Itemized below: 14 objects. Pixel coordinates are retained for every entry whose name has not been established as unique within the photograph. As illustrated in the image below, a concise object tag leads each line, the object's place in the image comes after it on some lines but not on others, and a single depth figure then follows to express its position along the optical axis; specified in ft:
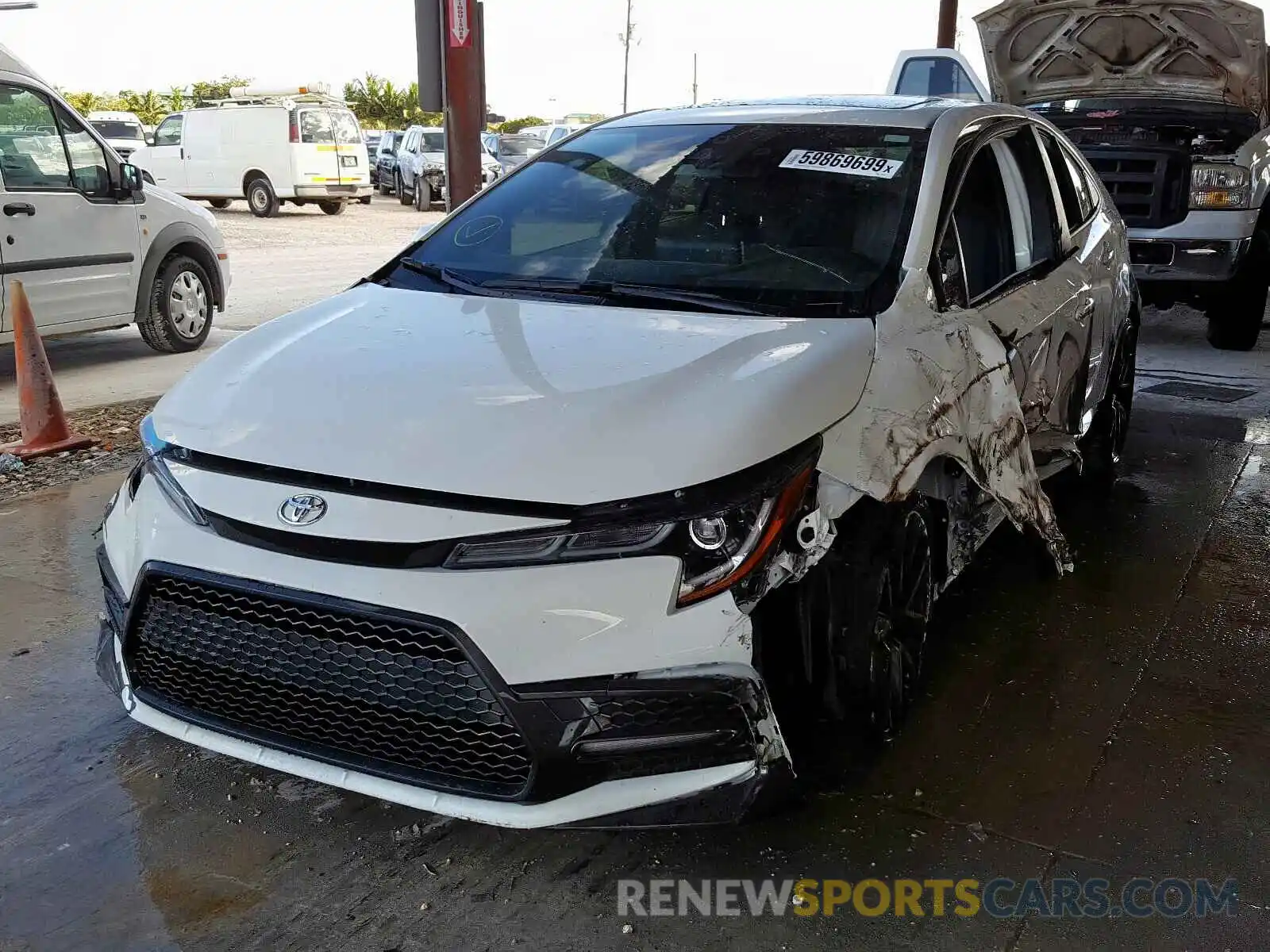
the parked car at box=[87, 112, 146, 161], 86.17
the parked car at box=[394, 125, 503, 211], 78.59
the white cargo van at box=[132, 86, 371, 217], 70.69
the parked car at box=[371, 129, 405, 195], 94.48
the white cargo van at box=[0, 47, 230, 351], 23.56
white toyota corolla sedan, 7.44
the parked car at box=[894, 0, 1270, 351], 26.55
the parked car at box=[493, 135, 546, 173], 95.04
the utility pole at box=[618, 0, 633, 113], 229.66
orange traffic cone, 18.86
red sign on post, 22.95
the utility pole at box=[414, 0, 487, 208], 23.04
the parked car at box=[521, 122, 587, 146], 97.10
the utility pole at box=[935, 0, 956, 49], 57.67
